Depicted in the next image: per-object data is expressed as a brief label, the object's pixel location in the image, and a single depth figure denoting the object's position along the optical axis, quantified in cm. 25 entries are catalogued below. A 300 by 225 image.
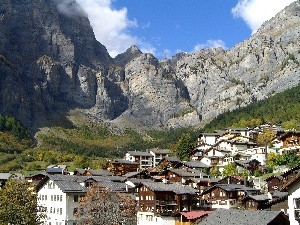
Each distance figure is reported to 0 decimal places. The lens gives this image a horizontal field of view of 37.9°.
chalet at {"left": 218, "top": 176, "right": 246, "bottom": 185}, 10094
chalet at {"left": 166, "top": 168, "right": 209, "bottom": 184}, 11194
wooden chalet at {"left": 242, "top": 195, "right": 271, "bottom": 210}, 7656
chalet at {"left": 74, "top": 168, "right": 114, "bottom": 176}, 11708
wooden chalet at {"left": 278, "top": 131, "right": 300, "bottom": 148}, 12925
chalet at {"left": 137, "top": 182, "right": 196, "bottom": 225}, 8200
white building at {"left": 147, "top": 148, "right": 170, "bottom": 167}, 17175
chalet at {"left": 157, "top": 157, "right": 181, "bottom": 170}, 13588
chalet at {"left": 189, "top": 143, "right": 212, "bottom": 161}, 14434
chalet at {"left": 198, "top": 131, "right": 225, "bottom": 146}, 16845
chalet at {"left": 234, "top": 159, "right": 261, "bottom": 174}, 11602
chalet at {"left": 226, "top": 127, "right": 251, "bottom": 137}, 16450
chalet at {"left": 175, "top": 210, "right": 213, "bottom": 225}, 7469
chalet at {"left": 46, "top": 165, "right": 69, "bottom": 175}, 12461
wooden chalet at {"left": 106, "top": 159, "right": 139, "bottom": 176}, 14125
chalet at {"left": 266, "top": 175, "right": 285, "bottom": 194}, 8942
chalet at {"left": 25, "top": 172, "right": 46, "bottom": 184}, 11596
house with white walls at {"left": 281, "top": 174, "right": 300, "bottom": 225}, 3619
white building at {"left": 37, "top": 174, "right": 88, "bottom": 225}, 8206
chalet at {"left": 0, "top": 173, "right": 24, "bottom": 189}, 11270
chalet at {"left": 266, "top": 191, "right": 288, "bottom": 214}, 6309
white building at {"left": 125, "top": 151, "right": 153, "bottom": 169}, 16838
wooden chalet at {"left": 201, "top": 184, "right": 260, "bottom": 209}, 8825
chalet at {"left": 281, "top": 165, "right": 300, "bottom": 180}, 8175
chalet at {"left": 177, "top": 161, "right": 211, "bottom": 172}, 12612
